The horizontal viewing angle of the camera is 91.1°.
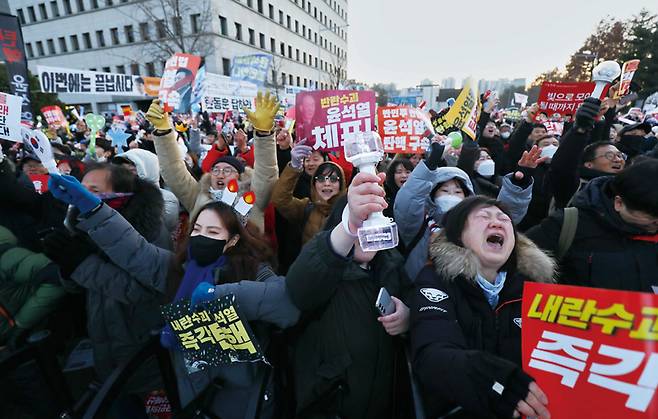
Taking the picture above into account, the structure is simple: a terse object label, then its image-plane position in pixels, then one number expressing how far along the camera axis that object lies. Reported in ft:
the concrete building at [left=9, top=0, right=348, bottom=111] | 99.35
